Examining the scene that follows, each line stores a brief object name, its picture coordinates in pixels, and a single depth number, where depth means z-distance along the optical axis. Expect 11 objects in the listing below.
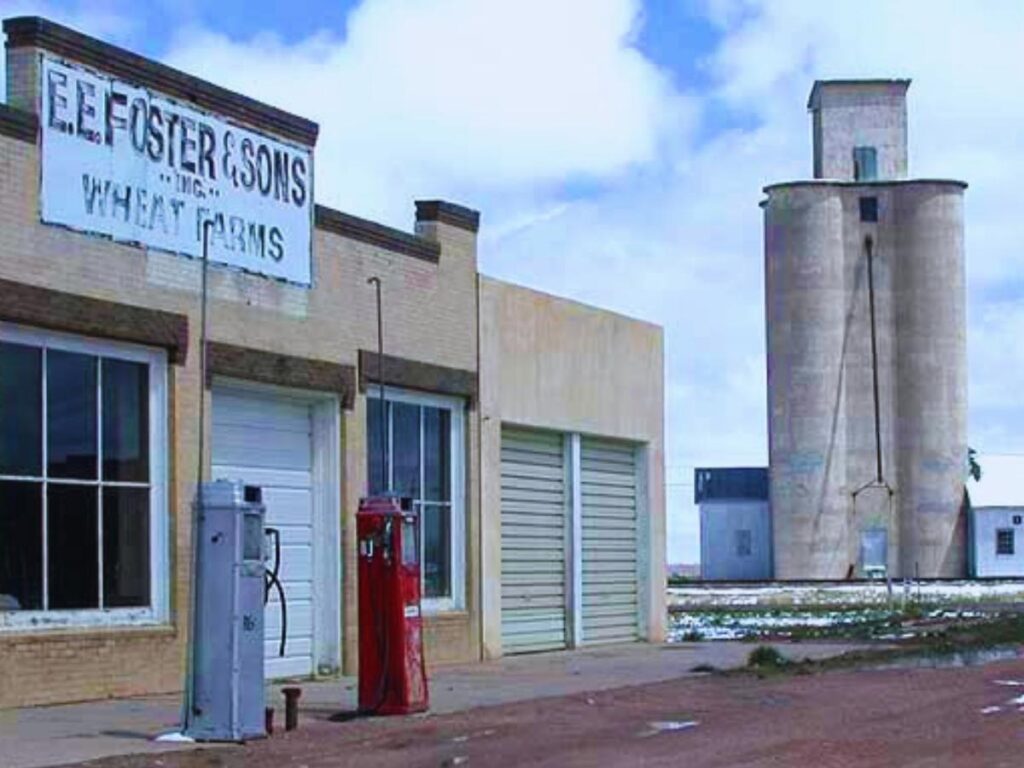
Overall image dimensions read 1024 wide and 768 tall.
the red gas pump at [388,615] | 18.12
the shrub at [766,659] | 24.89
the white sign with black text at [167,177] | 19.41
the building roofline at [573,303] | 27.95
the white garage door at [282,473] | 22.19
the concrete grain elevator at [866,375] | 80.00
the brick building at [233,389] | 19.03
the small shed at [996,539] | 81.62
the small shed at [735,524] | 85.94
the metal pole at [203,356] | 18.89
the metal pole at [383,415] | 23.33
